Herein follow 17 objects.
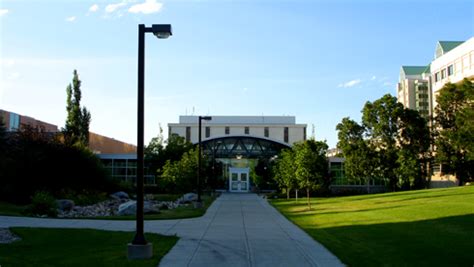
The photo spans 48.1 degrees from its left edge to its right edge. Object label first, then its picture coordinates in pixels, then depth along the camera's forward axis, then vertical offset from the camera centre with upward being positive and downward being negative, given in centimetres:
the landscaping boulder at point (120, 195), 4717 -186
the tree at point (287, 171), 3978 +34
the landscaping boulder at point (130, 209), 2736 -181
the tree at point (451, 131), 5081 +423
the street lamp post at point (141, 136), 1186 +89
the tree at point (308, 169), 3441 +37
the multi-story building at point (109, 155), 7612 +278
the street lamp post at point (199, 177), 3180 -19
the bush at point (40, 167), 3816 +53
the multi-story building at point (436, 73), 6106 +1481
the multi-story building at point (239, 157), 8212 +289
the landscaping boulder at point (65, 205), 3231 -187
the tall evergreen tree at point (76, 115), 6494 +736
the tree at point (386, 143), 5681 +351
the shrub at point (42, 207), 2712 -168
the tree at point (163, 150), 6969 +325
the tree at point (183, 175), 4666 -4
